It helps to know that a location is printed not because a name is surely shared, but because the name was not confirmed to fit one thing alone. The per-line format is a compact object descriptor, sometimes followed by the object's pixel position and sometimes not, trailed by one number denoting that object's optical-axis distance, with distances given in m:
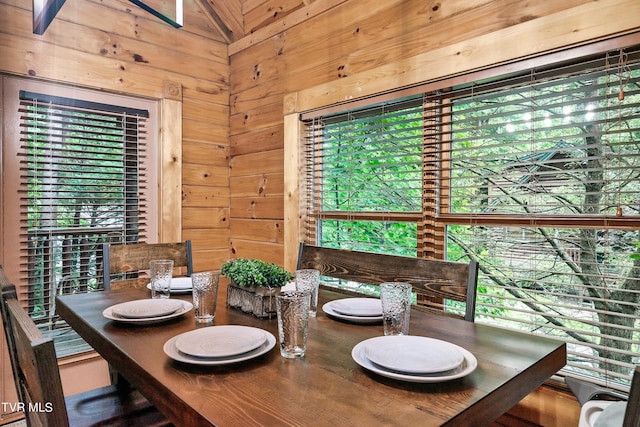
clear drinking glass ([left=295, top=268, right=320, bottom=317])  1.36
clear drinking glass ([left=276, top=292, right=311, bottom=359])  0.94
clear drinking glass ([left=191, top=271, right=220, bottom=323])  1.23
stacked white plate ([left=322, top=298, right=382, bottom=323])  1.25
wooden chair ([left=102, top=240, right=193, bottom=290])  1.93
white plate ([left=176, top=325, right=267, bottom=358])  0.92
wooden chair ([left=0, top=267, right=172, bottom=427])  0.59
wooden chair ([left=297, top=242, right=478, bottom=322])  1.39
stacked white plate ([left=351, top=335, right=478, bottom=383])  0.82
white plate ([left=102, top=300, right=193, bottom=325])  1.20
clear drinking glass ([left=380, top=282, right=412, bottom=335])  1.07
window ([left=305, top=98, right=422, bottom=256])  2.08
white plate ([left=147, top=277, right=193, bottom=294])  1.67
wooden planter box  1.28
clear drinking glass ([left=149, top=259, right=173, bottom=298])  1.49
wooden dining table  0.70
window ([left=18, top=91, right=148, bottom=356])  2.36
